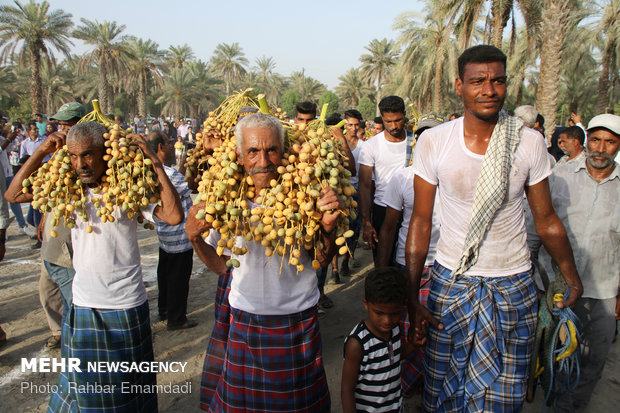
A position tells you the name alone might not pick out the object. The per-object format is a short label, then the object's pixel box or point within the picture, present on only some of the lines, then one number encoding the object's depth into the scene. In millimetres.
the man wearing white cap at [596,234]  2887
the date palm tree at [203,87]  37781
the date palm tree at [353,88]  45250
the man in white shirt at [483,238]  2098
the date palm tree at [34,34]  22156
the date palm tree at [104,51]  27797
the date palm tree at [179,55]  40669
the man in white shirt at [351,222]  4530
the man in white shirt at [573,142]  4285
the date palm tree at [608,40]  19281
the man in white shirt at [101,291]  2449
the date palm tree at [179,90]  35875
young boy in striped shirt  2311
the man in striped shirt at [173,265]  4176
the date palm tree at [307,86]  48938
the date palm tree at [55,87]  34000
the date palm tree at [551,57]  10766
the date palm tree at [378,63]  37938
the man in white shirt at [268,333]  2172
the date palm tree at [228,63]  42500
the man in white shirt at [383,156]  4492
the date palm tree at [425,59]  21906
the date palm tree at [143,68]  32531
